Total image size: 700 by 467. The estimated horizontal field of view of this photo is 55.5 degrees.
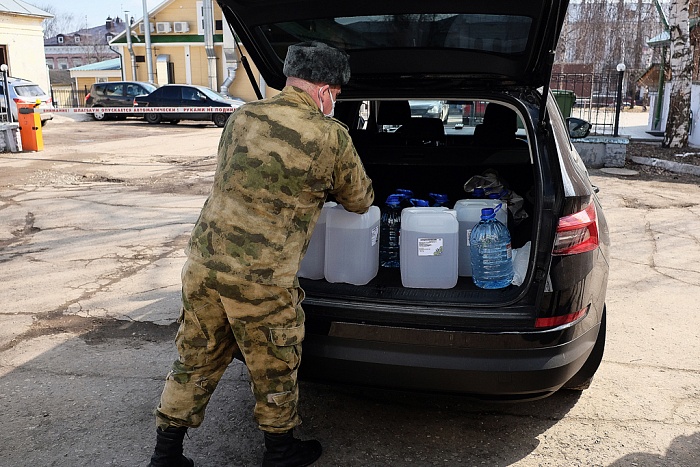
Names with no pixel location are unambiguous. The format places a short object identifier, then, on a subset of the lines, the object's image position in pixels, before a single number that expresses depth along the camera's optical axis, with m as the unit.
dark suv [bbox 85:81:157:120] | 25.47
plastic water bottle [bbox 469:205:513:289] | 3.20
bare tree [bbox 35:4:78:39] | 93.06
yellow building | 33.62
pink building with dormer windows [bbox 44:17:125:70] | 76.19
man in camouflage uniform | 2.53
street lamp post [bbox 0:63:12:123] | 15.98
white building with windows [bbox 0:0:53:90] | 31.44
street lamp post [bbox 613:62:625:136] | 13.27
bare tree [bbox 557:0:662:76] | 43.06
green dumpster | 14.97
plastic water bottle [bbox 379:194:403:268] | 3.55
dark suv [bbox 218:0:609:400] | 2.71
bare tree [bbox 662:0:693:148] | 12.49
